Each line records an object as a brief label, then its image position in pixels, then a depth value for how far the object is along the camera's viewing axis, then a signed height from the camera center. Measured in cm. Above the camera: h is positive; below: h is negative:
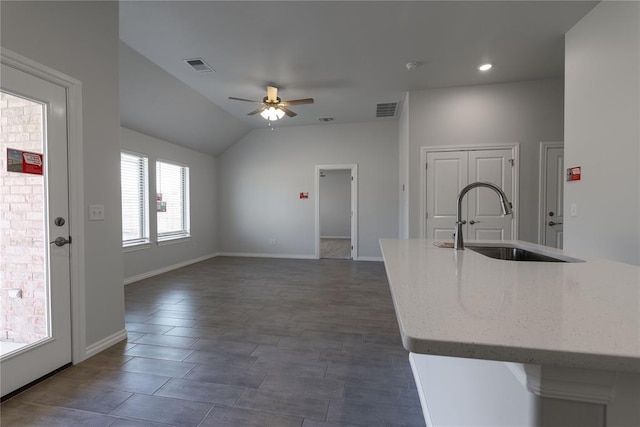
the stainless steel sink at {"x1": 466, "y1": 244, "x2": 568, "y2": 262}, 182 -30
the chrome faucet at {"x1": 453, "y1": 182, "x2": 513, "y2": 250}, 160 -11
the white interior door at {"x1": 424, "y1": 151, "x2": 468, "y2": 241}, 421 +30
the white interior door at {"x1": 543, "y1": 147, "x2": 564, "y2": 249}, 399 +15
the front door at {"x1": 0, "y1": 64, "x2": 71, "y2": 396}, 182 -20
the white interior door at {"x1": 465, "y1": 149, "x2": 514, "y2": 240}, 410 +17
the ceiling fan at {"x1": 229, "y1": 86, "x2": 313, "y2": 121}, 388 +141
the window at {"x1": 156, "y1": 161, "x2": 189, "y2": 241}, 522 +13
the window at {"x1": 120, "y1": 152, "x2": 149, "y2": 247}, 450 +13
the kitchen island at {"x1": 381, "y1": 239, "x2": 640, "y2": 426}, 50 -25
